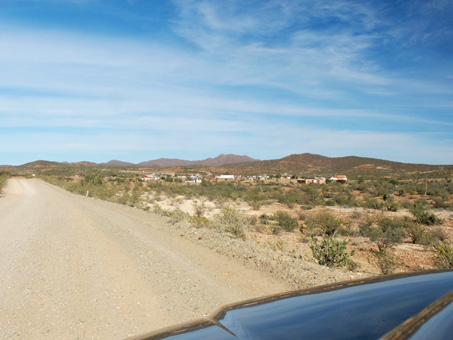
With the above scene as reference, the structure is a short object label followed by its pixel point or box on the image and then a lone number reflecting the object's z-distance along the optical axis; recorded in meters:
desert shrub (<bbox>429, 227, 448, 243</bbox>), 16.69
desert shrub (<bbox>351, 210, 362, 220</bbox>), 25.30
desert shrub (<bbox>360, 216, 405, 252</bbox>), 15.76
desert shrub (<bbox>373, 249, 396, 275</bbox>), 10.34
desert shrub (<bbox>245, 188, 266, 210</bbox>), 32.63
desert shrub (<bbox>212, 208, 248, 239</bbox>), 15.00
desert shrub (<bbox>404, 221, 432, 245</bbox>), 16.58
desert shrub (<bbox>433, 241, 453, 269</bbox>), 9.84
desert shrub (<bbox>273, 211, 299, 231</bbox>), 21.09
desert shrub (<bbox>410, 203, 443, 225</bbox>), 22.38
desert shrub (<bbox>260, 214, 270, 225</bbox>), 23.62
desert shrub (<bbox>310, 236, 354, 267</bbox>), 10.62
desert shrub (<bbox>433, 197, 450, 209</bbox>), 30.64
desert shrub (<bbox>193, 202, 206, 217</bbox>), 26.89
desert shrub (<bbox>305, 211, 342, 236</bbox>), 19.24
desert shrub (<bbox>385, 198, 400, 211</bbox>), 29.53
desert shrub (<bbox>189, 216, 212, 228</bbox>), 16.20
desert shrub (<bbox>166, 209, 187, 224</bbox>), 17.14
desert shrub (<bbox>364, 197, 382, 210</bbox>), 31.36
